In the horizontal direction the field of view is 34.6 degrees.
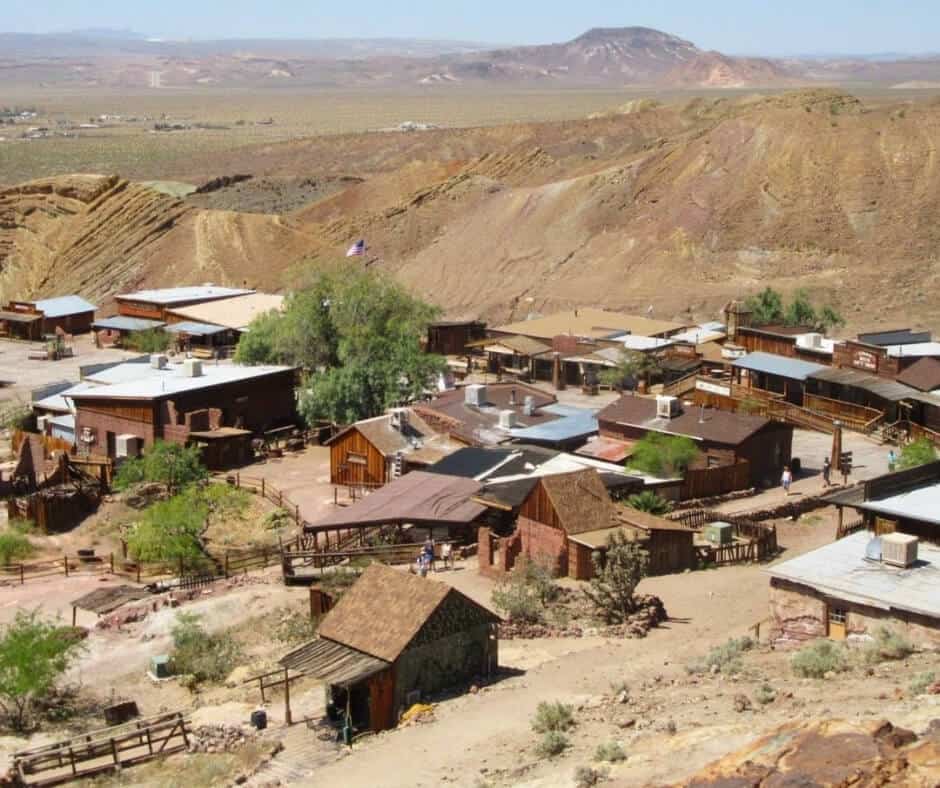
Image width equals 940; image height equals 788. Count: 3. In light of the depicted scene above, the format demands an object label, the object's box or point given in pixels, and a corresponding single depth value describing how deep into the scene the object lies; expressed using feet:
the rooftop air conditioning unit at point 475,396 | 140.97
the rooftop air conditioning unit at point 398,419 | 135.64
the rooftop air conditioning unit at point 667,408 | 133.53
